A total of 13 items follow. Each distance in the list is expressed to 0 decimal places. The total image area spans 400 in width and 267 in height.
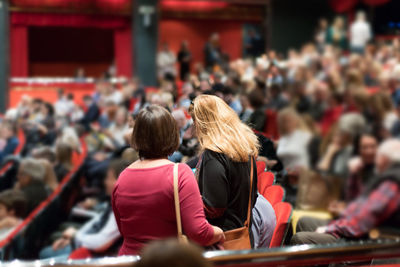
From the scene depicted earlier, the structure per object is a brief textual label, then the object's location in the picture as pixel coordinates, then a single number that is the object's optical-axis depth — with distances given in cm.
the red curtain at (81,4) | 1497
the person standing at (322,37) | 1277
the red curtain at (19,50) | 1677
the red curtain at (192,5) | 1686
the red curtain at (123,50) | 1583
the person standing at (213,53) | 1622
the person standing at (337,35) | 1285
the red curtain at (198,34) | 1841
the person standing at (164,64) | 1487
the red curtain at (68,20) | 1603
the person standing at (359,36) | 1180
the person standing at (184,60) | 1557
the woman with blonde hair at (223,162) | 220
